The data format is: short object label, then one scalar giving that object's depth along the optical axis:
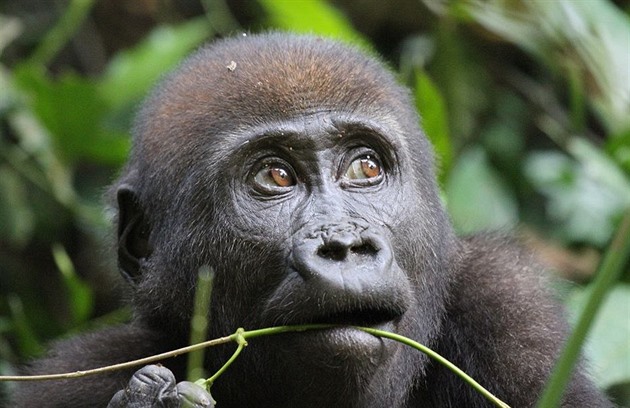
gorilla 6.46
